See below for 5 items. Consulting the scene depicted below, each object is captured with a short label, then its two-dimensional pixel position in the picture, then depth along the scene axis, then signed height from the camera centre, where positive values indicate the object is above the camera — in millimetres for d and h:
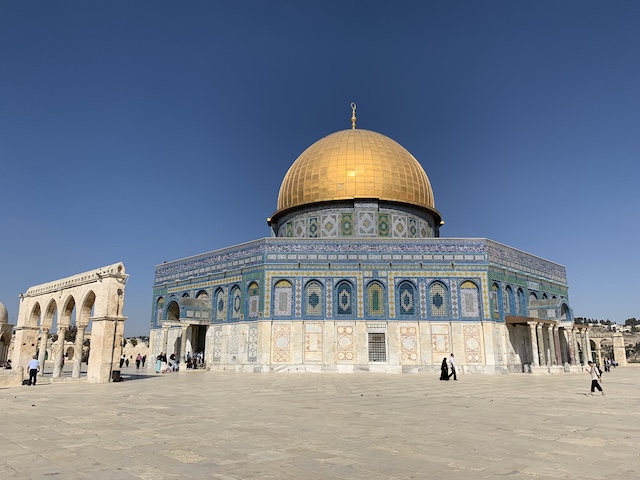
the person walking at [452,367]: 18584 -634
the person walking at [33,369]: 15758 -566
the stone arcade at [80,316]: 17109 +1374
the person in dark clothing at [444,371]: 18625 -767
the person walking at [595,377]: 13031 -697
